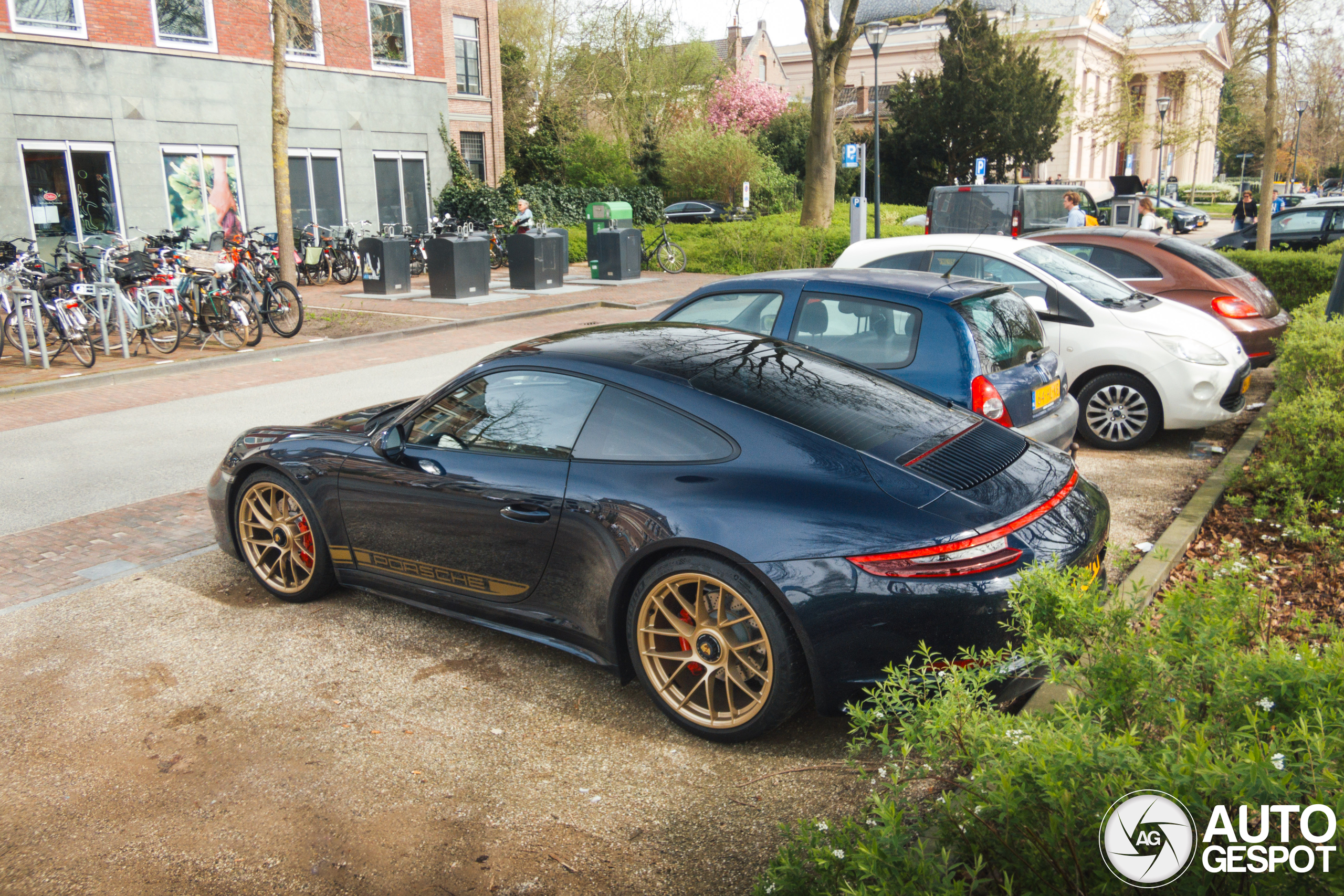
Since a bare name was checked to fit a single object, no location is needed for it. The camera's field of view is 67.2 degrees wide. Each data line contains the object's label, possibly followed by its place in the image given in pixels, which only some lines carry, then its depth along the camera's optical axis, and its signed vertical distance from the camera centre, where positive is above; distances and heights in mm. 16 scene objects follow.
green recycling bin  23391 +39
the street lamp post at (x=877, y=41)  22734 +3853
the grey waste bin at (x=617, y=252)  22422 -747
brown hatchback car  9703 -669
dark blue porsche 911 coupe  3293 -1066
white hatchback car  7723 -1018
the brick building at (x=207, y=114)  20156 +2478
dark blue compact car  5758 -696
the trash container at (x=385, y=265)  19812 -837
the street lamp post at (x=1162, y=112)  42500 +3875
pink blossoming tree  49719 +5314
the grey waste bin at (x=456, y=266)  18984 -840
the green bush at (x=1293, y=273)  13000 -874
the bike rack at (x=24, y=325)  12234 -1087
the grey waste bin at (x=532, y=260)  20750 -825
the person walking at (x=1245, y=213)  29250 -234
